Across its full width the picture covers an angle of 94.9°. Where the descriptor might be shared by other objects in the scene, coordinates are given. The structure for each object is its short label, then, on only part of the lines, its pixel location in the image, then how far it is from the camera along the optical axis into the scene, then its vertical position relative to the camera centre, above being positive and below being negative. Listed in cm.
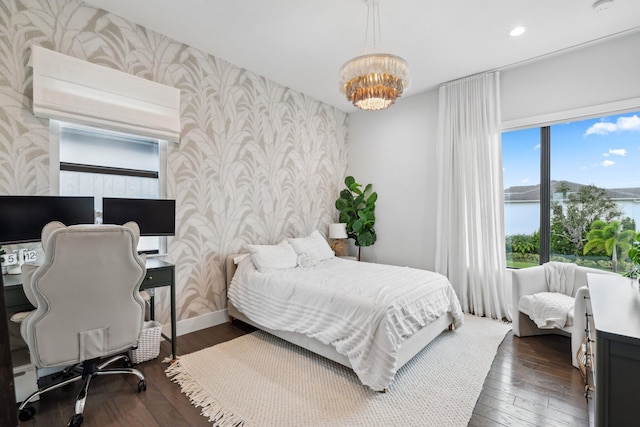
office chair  167 -52
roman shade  222 +99
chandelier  232 +111
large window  304 +25
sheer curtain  354 +24
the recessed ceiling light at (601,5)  237 +171
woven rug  185 -127
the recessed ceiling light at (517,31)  274 +173
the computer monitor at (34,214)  195 +0
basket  247 -112
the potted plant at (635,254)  173 -24
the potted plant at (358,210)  458 +6
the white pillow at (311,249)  357 -46
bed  212 -83
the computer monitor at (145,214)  240 +0
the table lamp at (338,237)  454 -36
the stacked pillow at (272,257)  319 -49
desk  181 -52
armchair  289 -78
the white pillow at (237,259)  334 -51
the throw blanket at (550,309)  262 -87
